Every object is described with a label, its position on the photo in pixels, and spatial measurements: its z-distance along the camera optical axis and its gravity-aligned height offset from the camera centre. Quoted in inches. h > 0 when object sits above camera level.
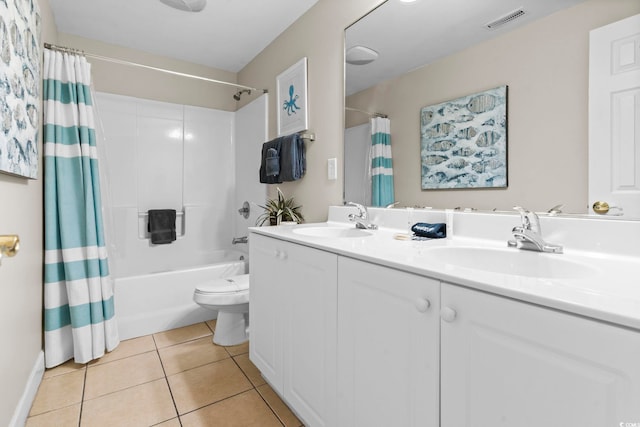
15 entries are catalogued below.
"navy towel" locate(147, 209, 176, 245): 111.5 -6.3
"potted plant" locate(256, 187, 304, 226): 88.3 -1.0
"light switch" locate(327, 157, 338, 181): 76.8 +9.5
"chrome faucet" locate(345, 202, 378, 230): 64.1 -2.6
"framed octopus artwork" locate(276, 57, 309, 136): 86.1 +32.1
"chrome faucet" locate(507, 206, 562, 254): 37.1 -3.8
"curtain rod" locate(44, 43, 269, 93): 70.6 +37.6
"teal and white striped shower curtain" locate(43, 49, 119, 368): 69.7 -3.1
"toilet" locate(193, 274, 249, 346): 76.8 -24.1
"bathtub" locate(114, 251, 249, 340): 84.7 -26.4
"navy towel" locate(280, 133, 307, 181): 84.4 +13.5
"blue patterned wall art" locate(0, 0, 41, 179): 41.1 +19.2
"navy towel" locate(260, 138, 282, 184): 90.1 +13.3
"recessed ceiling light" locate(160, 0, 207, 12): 80.7 +54.2
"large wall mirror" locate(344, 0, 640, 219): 38.5 +20.4
